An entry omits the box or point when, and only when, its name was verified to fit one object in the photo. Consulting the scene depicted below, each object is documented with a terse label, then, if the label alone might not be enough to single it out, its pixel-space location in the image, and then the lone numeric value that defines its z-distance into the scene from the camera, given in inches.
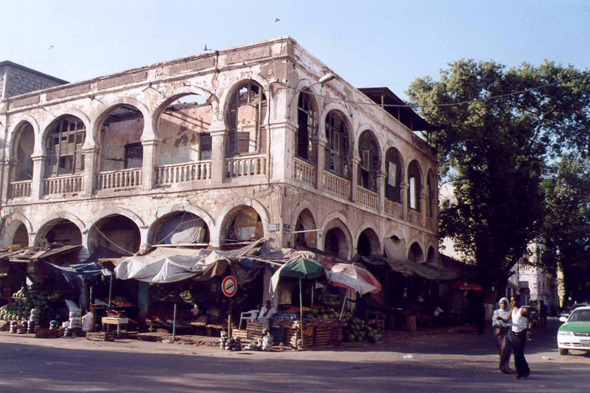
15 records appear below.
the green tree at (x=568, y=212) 1206.9
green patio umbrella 586.7
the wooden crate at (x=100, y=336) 649.6
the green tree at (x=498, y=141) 1084.5
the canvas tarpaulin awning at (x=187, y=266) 614.9
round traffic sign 581.4
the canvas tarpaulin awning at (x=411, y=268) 845.2
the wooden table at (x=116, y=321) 664.4
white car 588.4
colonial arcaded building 698.8
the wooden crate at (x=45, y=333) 682.2
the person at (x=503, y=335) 450.9
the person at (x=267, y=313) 621.5
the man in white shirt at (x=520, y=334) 424.2
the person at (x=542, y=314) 1197.7
